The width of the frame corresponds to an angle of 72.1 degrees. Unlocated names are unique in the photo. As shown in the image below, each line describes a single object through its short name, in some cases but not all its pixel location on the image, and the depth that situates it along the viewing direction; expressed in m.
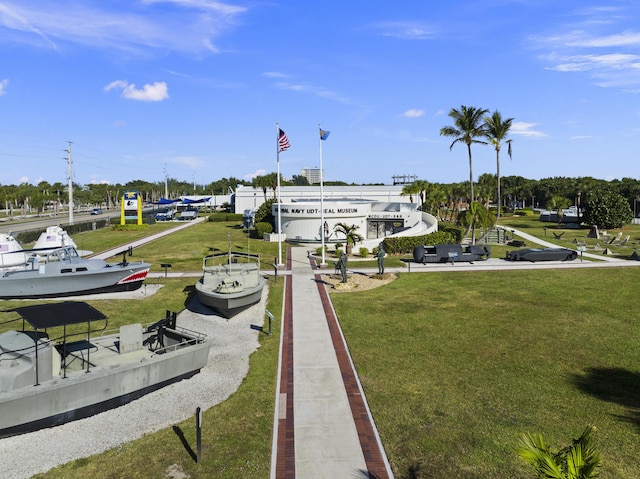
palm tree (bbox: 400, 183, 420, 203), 72.31
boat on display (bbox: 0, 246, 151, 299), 25.56
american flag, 33.62
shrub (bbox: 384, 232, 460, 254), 41.75
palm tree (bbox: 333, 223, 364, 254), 42.58
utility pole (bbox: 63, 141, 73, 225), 60.44
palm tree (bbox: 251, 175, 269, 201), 78.12
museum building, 50.38
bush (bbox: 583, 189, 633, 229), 60.09
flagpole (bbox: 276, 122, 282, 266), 33.81
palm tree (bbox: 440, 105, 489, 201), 50.47
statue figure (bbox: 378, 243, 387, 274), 31.93
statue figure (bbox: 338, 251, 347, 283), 29.61
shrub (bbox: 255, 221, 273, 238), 54.47
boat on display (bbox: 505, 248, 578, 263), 38.12
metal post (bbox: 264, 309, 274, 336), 19.62
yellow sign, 65.94
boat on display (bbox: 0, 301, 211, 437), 11.61
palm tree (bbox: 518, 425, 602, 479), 5.66
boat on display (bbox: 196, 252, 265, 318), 21.48
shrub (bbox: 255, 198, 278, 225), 58.22
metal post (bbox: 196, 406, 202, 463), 10.32
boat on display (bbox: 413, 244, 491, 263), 37.62
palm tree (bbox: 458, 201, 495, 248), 45.28
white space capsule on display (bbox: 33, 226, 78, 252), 34.56
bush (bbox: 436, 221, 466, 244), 46.78
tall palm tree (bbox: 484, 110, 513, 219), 52.50
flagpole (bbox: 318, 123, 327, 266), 33.63
